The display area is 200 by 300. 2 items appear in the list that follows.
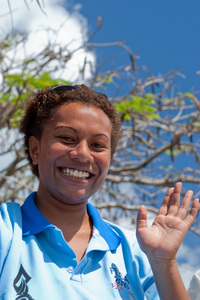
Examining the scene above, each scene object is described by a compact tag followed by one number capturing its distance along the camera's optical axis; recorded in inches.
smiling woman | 58.4
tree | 159.6
